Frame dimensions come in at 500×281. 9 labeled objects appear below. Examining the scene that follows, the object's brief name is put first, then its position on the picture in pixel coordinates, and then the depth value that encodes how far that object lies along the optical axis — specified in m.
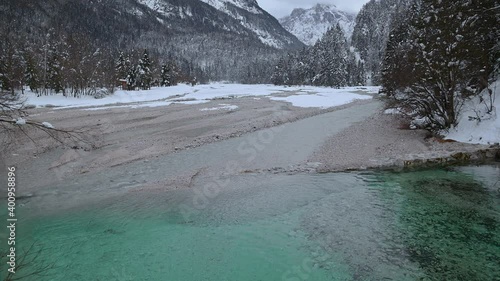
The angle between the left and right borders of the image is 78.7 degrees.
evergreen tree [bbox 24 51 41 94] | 51.94
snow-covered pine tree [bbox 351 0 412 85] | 131.88
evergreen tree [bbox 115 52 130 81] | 76.12
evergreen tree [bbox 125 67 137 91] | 75.44
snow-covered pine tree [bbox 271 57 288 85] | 119.56
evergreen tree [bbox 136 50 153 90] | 77.00
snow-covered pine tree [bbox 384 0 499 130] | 17.50
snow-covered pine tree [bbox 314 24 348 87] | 97.25
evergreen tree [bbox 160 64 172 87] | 93.19
